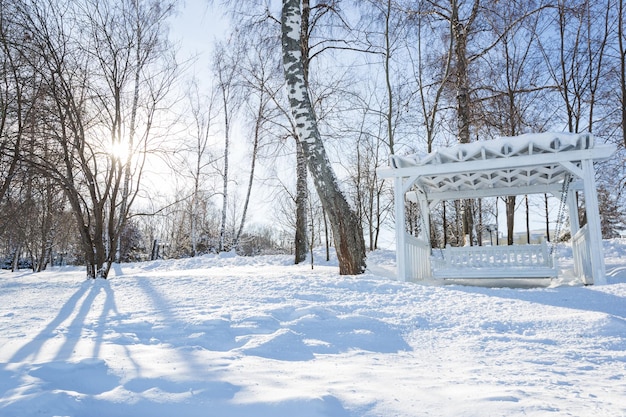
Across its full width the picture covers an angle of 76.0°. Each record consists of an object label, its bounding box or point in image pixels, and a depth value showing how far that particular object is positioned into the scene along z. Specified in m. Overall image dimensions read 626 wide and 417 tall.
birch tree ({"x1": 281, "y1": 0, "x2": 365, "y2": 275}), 6.96
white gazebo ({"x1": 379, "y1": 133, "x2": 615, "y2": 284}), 6.23
